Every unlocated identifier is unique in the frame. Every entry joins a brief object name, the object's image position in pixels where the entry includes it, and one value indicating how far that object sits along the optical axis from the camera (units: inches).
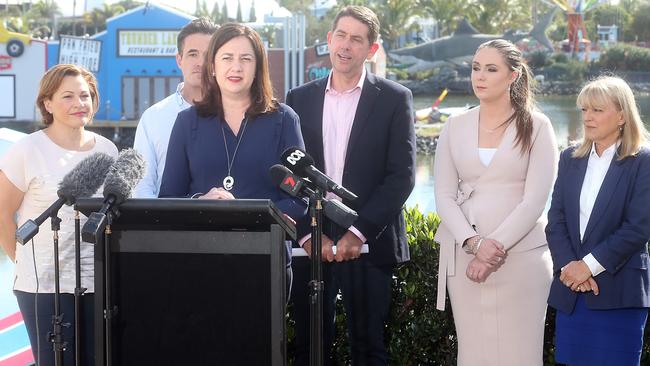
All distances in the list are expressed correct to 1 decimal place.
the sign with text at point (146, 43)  1806.1
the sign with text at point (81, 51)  1824.6
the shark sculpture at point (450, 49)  2492.6
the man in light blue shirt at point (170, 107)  164.2
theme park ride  2282.2
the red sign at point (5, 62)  1964.8
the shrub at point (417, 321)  174.1
